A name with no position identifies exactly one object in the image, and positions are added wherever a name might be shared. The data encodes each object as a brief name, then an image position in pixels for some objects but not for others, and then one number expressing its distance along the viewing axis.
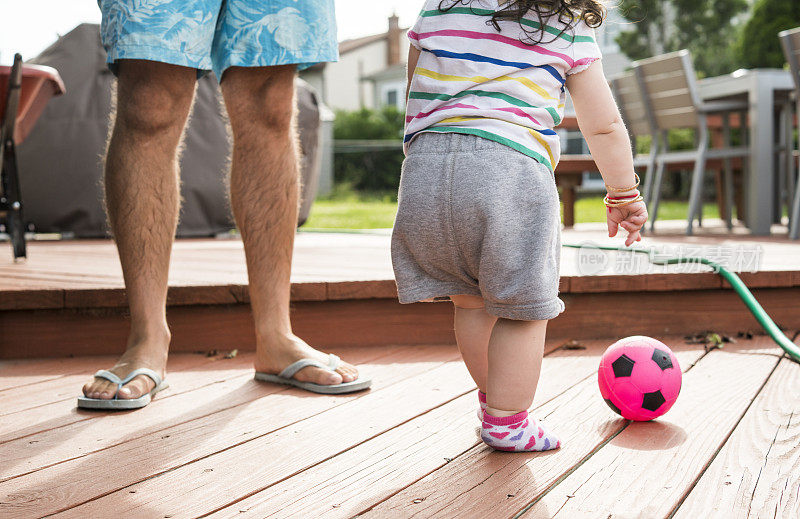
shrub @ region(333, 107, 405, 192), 17.58
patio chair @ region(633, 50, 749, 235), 4.75
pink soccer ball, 1.44
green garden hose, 1.96
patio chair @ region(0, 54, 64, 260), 3.01
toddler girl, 1.26
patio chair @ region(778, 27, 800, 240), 4.02
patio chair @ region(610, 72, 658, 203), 5.46
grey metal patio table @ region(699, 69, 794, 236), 4.45
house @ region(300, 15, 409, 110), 26.32
